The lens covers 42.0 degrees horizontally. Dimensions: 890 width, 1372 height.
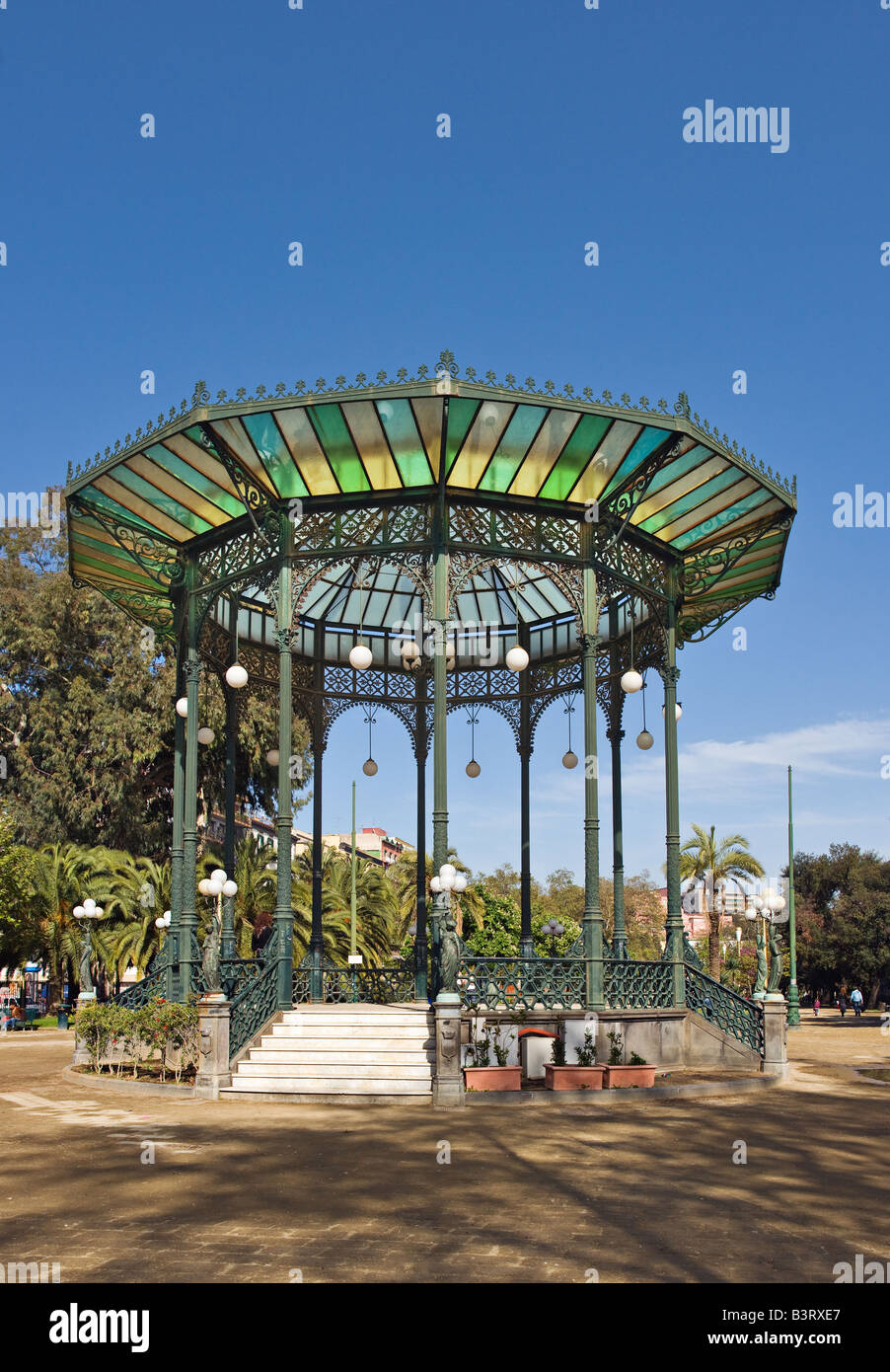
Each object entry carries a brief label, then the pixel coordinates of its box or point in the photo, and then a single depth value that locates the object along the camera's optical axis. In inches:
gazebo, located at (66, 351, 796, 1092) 660.1
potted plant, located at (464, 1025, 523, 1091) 610.5
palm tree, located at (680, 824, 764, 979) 1801.2
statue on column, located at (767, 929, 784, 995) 763.5
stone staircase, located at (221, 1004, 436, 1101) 610.9
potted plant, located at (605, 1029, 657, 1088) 638.5
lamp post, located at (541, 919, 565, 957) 1018.1
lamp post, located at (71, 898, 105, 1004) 916.6
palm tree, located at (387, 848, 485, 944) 1685.5
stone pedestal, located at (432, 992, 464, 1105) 578.2
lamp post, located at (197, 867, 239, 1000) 637.9
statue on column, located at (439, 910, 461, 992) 597.6
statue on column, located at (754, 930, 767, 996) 838.5
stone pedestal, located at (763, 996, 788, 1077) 723.4
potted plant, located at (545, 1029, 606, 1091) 620.7
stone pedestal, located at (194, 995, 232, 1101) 617.9
